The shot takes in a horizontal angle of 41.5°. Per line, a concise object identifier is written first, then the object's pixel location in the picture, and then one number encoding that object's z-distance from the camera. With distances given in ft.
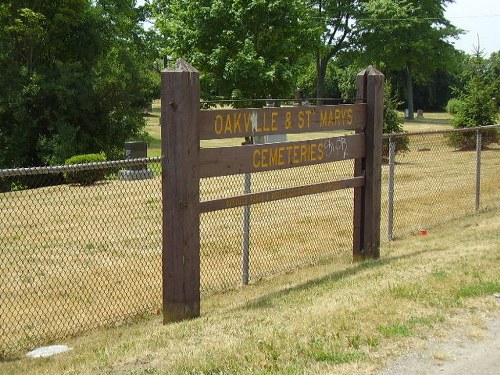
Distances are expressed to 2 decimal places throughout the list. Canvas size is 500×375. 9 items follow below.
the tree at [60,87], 71.87
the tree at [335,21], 169.68
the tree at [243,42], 93.04
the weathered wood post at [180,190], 18.21
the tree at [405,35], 161.17
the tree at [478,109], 85.97
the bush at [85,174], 54.49
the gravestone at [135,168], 54.24
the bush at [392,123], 72.64
